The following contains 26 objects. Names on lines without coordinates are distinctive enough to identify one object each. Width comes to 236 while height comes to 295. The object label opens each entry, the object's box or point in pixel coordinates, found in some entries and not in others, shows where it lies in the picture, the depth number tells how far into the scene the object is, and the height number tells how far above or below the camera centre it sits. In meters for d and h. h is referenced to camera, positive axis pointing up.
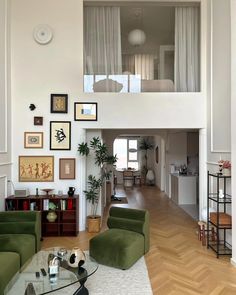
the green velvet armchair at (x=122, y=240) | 3.58 -1.31
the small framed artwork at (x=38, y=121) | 5.41 +0.55
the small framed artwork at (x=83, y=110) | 5.45 +0.77
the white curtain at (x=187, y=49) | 5.69 +2.13
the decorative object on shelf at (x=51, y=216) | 5.08 -1.32
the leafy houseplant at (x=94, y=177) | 5.38 -0.64
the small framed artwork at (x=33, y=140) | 5.42 +0.16
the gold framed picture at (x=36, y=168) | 5.40 -0.42
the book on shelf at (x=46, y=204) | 5.13 -1.10
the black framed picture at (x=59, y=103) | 5.42 +0.92
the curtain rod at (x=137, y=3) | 5.56 +3.08
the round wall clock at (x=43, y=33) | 5.36 +2.32
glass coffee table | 2.50 -1.33
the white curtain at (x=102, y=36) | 5.68 +2.40
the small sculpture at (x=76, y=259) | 2.90 -1.23
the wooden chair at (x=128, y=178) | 12.68 -1.49
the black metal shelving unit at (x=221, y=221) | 4.04 -1.16
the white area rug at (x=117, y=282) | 3.04 -1.66
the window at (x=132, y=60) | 5.64 +1.93
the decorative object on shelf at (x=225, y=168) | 4.11 -0.33
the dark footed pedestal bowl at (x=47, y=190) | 5.30 -0.86
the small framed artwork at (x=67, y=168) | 5.44 -0.42
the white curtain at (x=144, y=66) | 5.75 +1.80
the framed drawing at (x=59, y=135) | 5.43 +0.26
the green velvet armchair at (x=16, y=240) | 2.88 -1.25
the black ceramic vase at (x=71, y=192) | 5.25 -0.89
